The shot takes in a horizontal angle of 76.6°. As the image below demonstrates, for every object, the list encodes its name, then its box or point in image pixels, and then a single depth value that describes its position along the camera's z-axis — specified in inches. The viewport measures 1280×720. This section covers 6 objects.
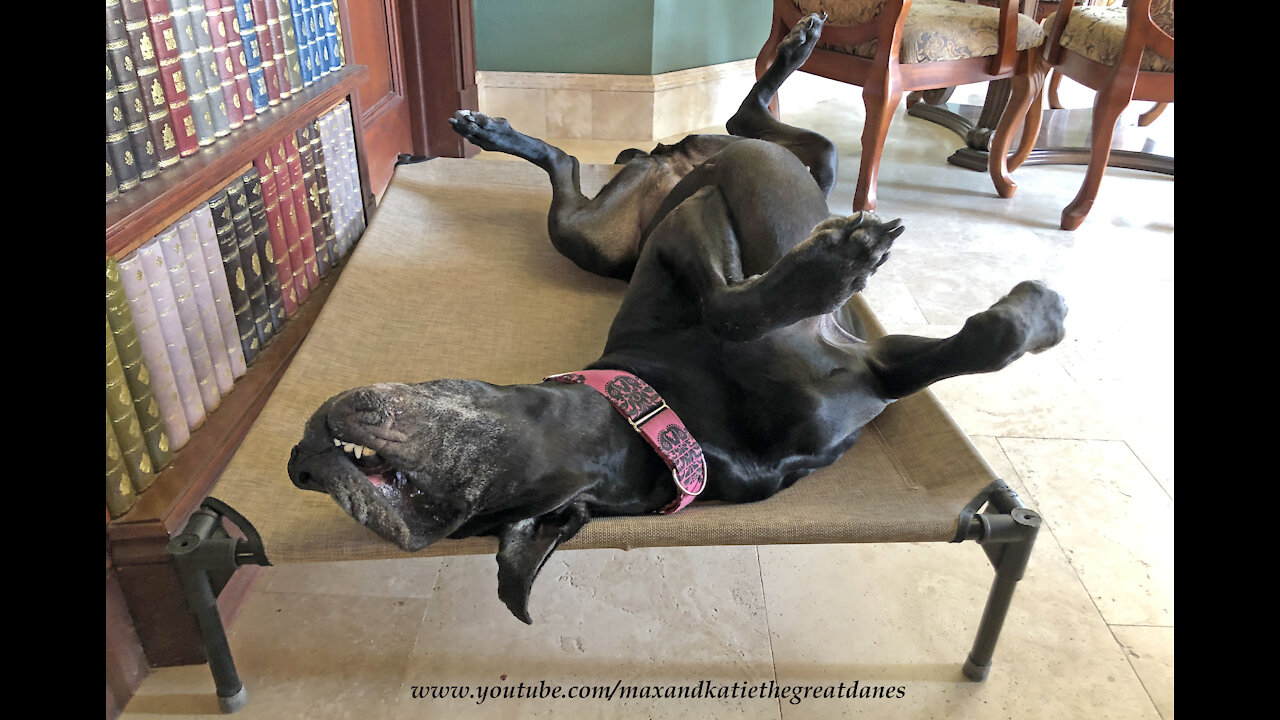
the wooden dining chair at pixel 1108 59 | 107.8
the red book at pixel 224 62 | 53.3
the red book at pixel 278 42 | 61.3
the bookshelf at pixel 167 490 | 44.8
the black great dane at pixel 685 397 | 33.6
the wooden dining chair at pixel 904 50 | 115.0
